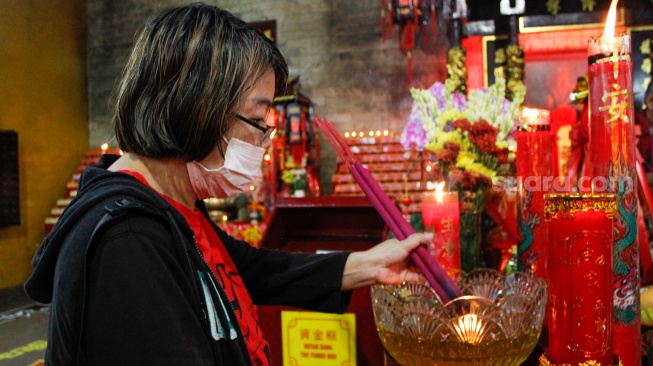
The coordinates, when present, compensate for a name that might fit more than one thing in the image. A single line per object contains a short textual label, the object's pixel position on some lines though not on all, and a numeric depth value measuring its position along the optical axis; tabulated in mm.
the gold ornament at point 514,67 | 4133
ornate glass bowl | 705
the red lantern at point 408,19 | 4484
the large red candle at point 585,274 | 689
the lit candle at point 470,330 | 702
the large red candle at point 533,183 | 1014
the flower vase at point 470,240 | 1310
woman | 551
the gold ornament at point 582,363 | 684
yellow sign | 1158
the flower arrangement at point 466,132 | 1390
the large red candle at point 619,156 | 769
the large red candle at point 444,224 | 1152
